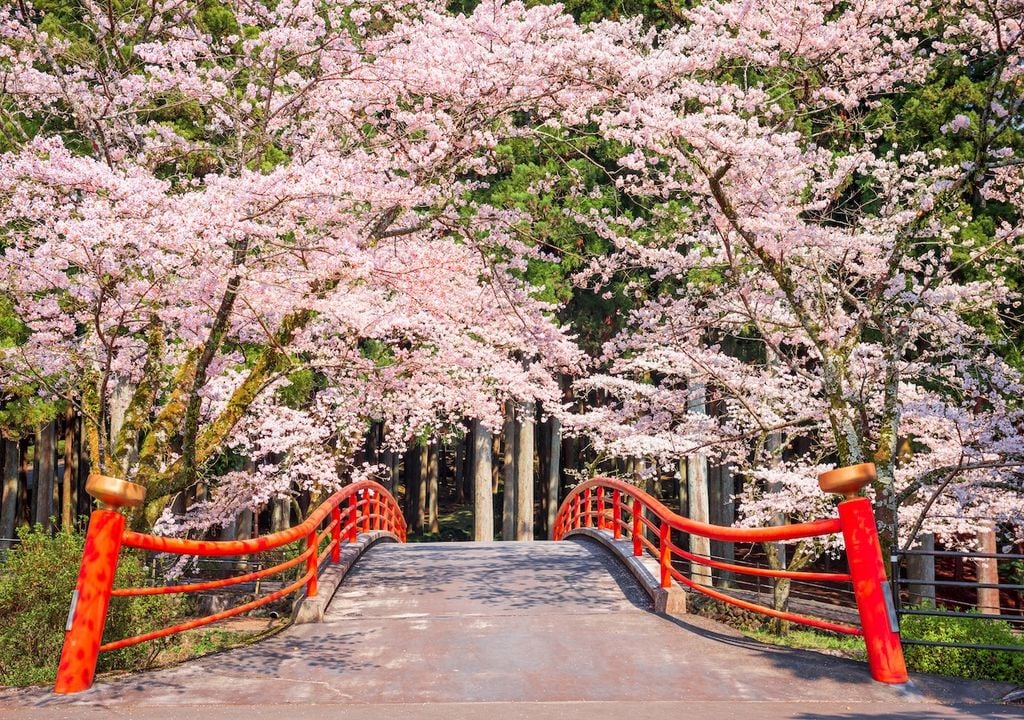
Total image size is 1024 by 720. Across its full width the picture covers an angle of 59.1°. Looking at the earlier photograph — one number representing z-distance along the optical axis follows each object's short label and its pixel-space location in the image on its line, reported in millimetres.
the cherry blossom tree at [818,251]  10328
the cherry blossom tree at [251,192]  8555
